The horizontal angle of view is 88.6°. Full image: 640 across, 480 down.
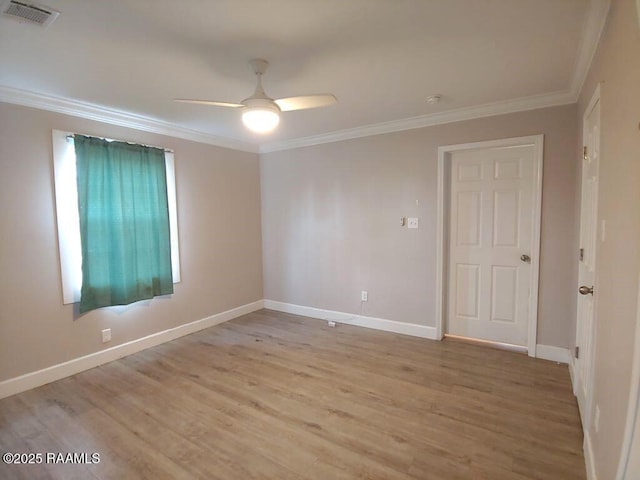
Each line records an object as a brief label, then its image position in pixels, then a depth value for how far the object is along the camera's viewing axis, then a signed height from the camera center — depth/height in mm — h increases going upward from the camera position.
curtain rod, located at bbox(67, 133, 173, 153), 2975 +859
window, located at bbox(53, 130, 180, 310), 2939 +106
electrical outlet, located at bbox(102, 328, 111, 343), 3283 -1096
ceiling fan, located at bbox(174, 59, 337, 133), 2137 +793
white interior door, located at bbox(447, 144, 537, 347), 3311 -232
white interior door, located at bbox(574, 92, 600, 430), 1991 -302
